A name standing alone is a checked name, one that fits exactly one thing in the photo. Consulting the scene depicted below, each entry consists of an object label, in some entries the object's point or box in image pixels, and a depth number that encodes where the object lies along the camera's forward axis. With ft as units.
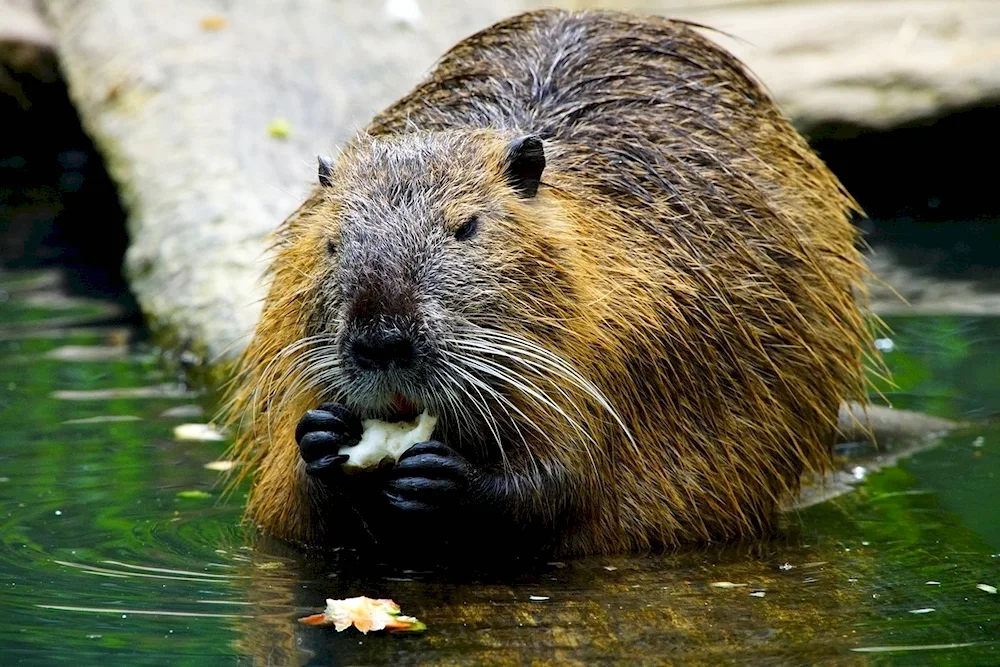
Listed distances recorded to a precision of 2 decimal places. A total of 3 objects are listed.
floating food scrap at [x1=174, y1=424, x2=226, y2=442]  41.16
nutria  28.60
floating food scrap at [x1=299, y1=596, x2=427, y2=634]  26.43
